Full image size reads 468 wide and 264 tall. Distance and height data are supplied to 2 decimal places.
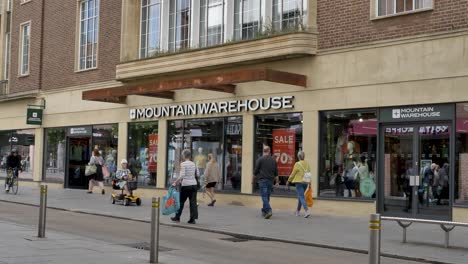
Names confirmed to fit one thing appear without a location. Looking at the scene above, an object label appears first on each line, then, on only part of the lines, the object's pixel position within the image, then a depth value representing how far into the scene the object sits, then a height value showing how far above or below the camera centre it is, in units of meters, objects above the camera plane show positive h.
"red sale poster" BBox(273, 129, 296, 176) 18.69 +0.44
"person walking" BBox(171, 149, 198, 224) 14.49 -0.52
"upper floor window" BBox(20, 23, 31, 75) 31.33 +5.64
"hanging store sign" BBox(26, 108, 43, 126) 28.92 +1.94
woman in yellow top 16.02 -0.38
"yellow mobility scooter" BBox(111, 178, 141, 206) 19.29 -1.17
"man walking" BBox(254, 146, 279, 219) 15.93 -0.32
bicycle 24.48 -0.95
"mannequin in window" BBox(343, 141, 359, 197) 17.28 -0.12
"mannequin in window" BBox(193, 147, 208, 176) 21.44 +0.02
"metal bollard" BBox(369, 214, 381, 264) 6.70 -0.83
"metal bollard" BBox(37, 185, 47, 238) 11.21 -1.01
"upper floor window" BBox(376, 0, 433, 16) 15.96 +4.25
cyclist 24.39 -0.27
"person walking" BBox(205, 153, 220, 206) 19.42 -0.46
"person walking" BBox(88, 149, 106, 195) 24.04 -0.56
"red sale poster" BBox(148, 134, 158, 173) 23.44 +0.28
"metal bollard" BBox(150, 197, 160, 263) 8.98 -1.05
